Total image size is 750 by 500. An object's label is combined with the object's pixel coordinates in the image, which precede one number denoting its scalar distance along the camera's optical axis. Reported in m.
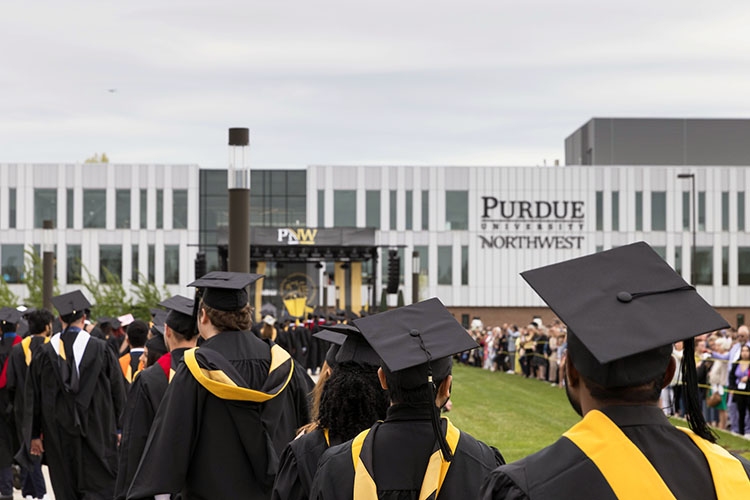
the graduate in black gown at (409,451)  3.50
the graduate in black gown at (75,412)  9.24
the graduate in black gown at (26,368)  10.09
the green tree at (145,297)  47.53
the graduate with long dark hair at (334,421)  4.07
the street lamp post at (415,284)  35.28
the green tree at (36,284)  42.25
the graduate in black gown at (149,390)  5.72
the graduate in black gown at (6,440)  10.62
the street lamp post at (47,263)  20.14
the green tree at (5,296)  43.69
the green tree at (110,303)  47.08
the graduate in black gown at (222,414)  5.12
